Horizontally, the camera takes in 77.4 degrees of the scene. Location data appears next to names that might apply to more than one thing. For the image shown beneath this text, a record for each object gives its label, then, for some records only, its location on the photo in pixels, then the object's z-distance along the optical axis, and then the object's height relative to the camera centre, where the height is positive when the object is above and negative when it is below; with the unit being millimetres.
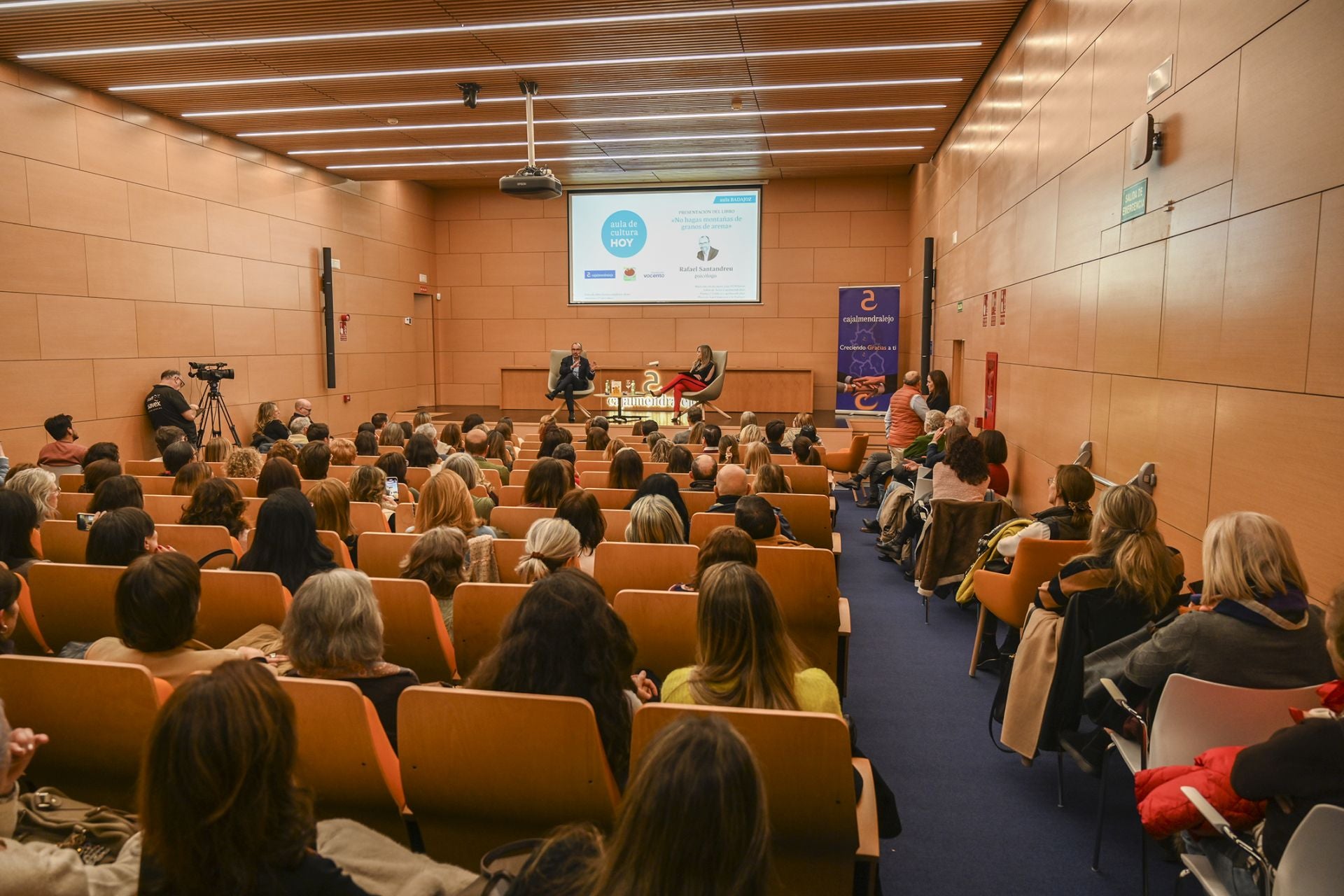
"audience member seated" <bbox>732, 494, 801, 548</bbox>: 3861 -747
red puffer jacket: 2027 -1078
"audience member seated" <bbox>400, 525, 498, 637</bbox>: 3361 -838
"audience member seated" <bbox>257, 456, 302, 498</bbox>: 4719 -692
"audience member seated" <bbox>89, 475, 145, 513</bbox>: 4188 -715
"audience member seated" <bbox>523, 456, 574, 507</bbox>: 4762 -727
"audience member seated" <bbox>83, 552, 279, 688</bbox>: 2342 -756
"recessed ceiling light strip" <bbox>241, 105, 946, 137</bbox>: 9977 +2854
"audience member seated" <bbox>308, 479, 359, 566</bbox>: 4176 -762
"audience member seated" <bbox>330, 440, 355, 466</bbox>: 6906 -815
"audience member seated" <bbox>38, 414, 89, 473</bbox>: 6922 -827
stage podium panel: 14984 -589
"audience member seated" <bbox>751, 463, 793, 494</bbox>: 5195 -764
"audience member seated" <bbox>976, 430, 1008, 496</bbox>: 6539 -763
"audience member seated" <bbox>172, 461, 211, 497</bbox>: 5195 -784
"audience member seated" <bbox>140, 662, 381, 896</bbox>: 1278 -681
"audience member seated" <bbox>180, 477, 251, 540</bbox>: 4270 -791
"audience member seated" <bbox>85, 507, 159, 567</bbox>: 3393 -760
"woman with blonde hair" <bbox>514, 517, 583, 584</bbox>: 3236 -756
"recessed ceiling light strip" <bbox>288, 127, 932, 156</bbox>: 11188 +2917
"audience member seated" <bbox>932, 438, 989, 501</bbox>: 5660 -782
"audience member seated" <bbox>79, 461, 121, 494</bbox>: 5094 -736
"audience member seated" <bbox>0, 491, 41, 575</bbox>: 3658 -784
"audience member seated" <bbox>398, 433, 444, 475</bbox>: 6336 -742
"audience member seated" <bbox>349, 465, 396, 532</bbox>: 4930 -784
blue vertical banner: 13766 +407
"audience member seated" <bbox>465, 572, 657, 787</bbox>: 2045 -738
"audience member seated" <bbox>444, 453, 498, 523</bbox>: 4633 -711
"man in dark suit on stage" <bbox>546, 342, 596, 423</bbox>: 13523 -315
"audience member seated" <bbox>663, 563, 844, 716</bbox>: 2102 -743
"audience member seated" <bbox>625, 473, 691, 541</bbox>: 4715 -742
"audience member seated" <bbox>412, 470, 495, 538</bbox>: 4027 -721
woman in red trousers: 13602 -338
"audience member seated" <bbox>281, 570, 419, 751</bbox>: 2301 -779
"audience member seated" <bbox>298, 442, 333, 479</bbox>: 5941 -767
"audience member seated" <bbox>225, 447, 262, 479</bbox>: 6047 -812
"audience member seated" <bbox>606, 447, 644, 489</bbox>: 5457 -744
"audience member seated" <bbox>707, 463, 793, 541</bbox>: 4707 -744
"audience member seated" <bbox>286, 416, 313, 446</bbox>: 9549 -844
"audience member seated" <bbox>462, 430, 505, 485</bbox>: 6375 -707
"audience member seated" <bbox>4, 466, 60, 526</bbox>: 4406 -713
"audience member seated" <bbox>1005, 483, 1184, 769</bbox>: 3184 -959
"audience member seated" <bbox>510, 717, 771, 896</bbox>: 1114 -625
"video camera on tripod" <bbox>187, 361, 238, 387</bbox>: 9758 -233
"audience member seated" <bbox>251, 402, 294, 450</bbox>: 8633 -826
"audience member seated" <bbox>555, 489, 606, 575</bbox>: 3906 -752
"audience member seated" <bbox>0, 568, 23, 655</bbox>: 2547 -762
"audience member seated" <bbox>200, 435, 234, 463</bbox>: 6852 -808
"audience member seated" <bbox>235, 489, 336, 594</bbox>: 3480 -779
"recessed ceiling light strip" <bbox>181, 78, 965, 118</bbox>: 8742 +2804
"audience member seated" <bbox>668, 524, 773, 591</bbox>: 2990 -684
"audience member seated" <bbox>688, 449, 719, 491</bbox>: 5781 -806
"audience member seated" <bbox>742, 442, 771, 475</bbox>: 6090 -720
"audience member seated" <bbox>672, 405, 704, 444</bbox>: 8273 -765
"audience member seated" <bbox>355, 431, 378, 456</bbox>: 7629 -830
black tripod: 10148 -773
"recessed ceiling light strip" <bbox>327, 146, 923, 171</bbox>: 12516 +3006
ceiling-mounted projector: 8703 +1792
